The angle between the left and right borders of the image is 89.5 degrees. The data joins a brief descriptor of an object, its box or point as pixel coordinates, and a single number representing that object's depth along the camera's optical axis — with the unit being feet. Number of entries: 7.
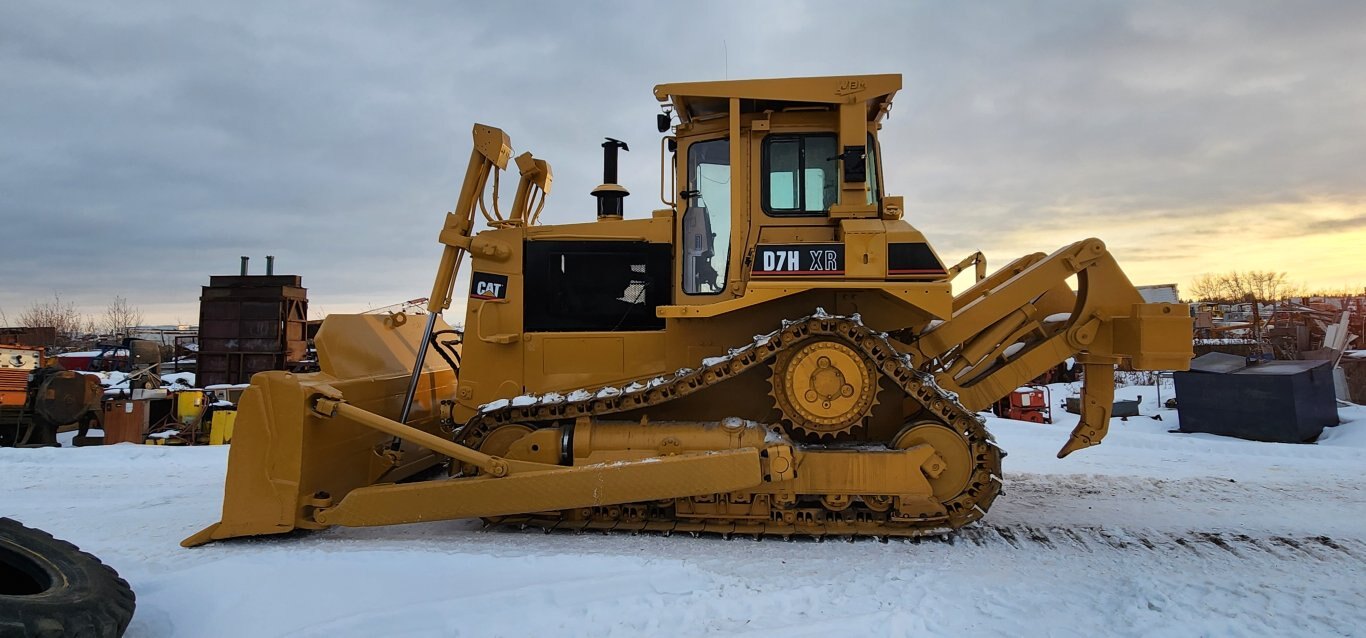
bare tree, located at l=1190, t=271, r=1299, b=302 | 191.99
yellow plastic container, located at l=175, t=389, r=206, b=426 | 44.52
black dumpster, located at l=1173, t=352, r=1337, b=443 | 35.40
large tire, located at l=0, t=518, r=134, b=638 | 9.67
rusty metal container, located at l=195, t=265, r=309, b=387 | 58.70
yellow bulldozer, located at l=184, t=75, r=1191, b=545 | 16.60
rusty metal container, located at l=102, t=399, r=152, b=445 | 42.83
